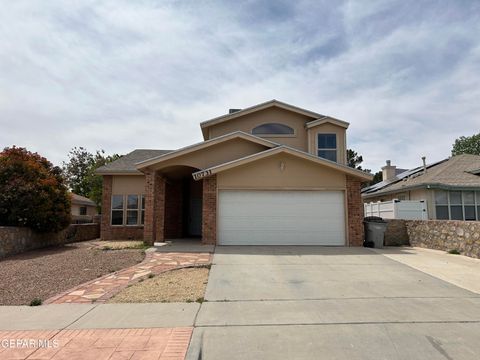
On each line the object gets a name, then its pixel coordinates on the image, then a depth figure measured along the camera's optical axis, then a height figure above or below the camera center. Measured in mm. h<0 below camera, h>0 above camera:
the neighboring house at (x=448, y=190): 17159 +1121
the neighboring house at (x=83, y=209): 30862 +334
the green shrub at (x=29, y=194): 12844 +737
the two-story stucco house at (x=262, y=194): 13391 +712
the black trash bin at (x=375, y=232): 13508 -810
